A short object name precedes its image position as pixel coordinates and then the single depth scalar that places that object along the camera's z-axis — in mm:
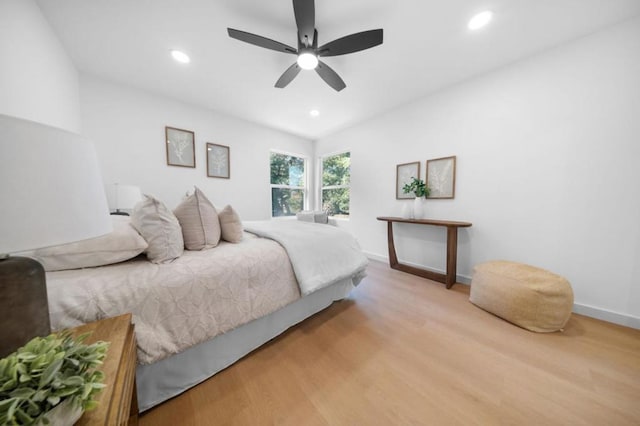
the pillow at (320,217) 3518
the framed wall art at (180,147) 2770
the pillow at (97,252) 903
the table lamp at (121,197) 2129
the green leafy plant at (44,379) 325
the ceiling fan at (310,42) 1388
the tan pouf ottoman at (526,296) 1569
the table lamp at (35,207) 396
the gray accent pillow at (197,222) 1363
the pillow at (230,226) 1564
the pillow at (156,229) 1119
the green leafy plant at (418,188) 2713
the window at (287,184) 4050
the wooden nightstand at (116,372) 442
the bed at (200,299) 857
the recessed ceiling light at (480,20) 1539
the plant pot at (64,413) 348
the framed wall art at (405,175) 2871
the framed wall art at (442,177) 2545
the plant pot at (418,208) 2701
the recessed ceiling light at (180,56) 1925
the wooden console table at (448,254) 2289
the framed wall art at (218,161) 3113
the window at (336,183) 4004
